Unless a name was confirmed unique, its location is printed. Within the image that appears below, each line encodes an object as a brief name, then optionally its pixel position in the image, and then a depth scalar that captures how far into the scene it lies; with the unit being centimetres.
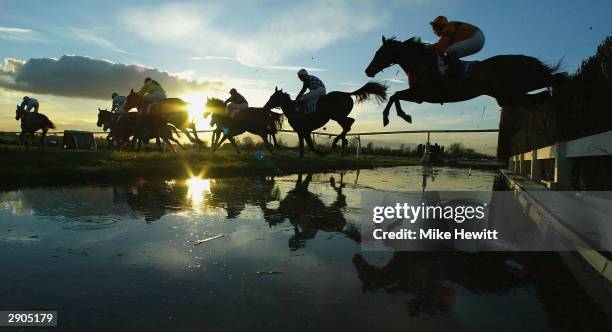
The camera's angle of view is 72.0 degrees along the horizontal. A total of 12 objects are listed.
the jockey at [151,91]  1606
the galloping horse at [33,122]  1900
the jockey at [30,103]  1902
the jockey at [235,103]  1789
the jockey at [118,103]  1855
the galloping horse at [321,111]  1452
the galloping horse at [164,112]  1616
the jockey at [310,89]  1408
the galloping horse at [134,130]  1667
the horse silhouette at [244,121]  1795
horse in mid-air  727
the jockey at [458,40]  774
